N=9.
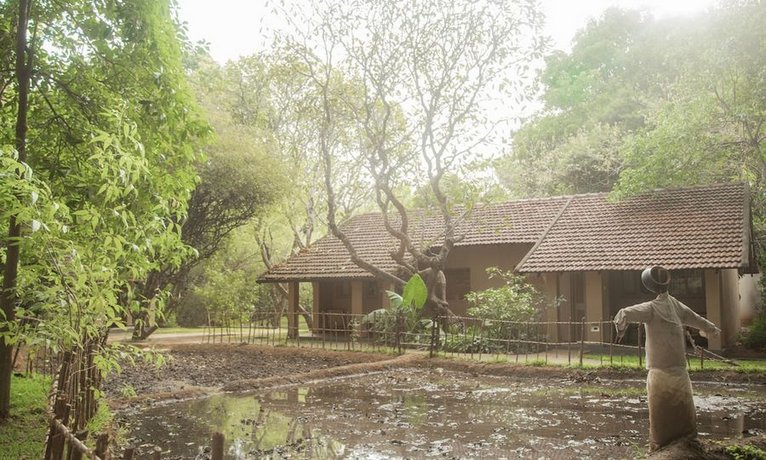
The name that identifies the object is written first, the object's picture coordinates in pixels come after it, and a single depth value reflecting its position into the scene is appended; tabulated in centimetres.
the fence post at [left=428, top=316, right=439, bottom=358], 1714
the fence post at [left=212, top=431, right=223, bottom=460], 488
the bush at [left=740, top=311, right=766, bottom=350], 1686
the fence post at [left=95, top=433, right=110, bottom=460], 441
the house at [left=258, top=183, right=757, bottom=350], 1712
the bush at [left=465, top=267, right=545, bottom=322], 1780
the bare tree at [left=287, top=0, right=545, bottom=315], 1864
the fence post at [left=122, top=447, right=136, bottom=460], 432
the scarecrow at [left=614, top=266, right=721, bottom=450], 700
